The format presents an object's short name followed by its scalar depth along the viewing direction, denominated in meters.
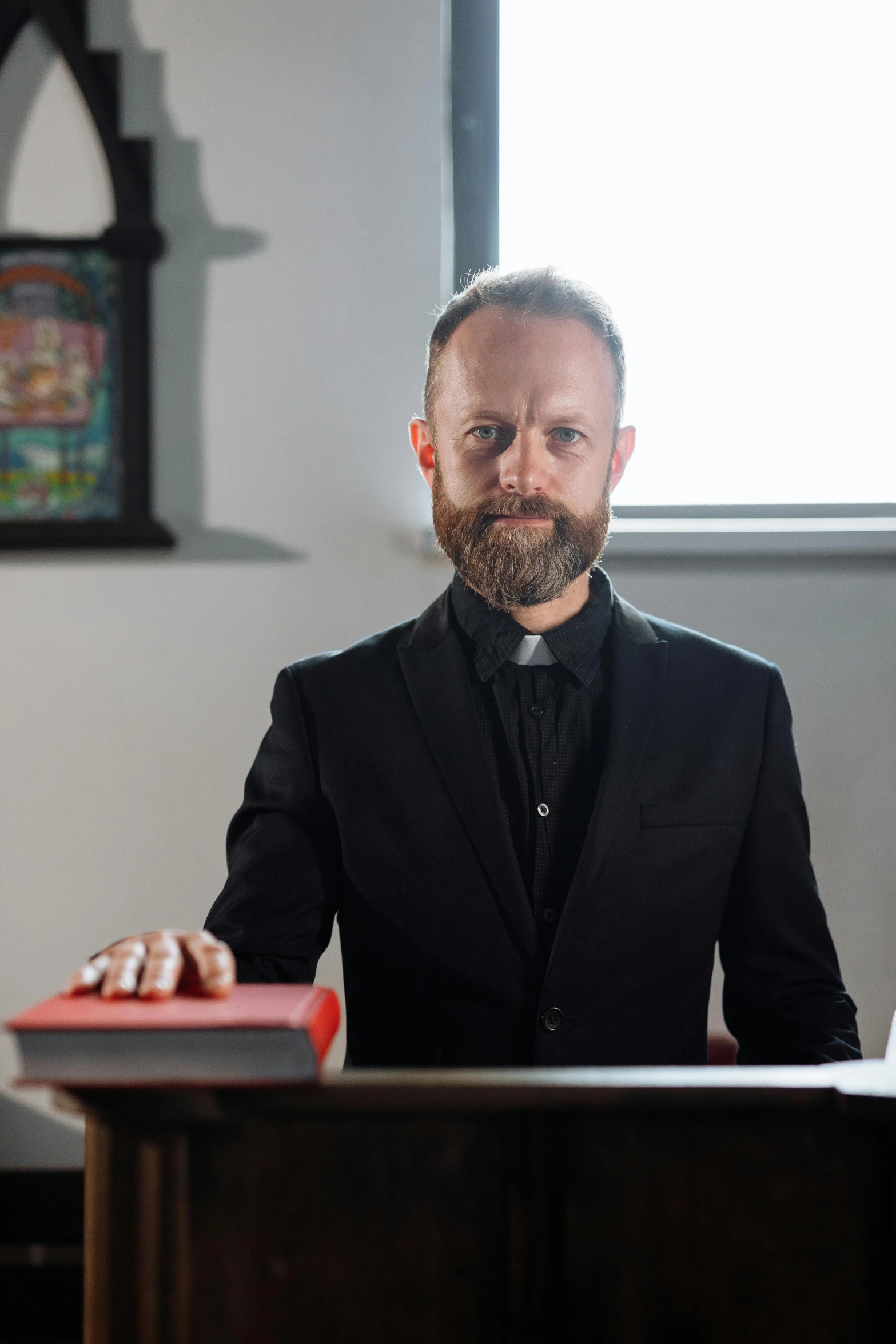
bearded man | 0.98
